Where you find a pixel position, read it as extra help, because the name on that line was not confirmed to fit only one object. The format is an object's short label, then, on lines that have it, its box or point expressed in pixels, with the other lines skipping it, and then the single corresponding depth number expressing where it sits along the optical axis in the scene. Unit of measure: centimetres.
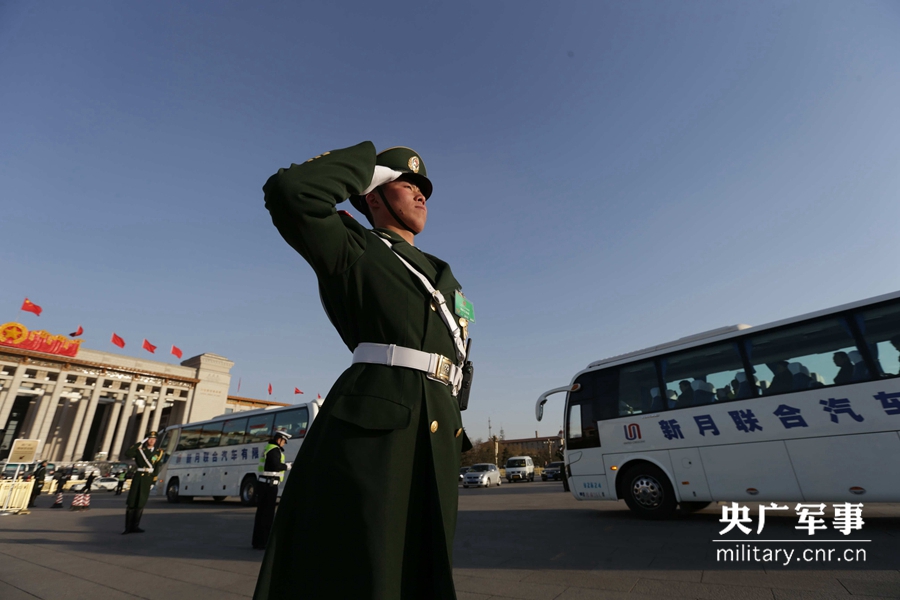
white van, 3200
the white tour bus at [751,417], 594
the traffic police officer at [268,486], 658
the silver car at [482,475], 2606
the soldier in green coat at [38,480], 1655
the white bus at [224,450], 1374
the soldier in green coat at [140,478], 812
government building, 4731
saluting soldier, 131
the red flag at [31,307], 4428
